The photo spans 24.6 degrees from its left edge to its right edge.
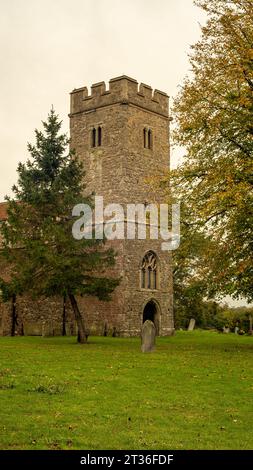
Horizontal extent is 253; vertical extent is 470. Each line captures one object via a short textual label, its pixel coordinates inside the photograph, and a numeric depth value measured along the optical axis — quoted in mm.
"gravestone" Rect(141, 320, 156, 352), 18906
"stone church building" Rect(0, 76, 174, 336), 34094
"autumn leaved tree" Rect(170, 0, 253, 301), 18938
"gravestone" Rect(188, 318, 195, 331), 51469
